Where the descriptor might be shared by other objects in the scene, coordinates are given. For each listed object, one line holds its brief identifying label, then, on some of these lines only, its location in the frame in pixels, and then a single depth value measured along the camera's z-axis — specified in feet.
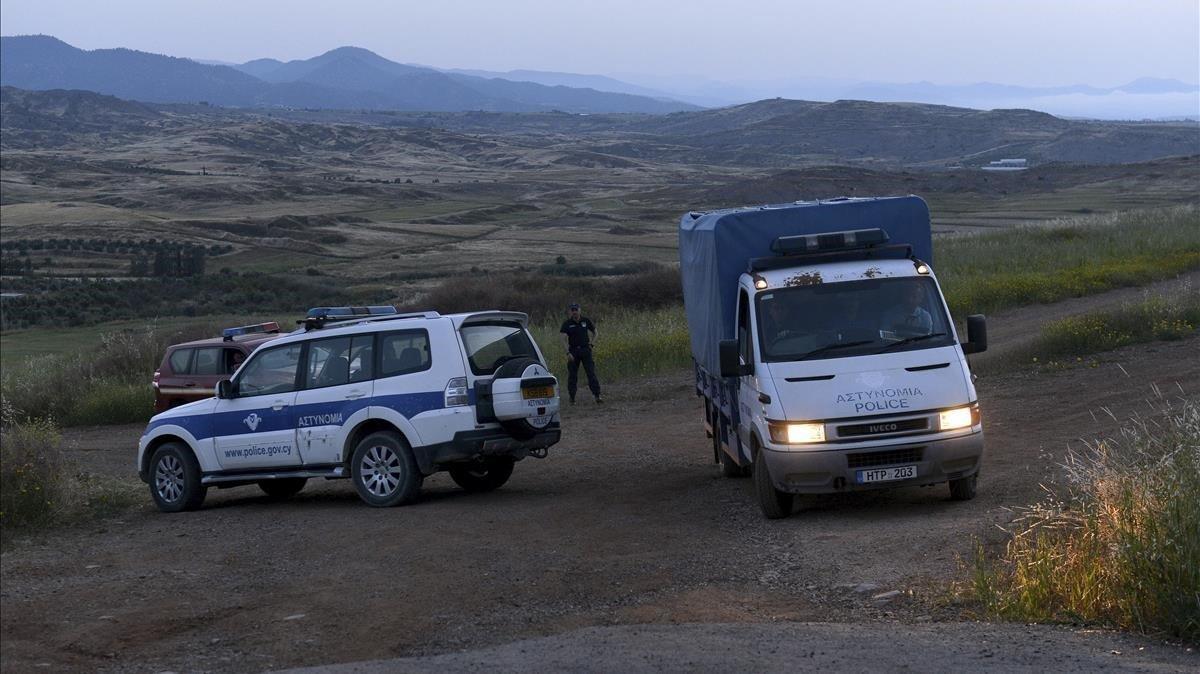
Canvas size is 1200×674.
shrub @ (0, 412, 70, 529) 36.76
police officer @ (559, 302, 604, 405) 71.67
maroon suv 66.39
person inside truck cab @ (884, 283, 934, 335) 38.19
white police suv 41.70
